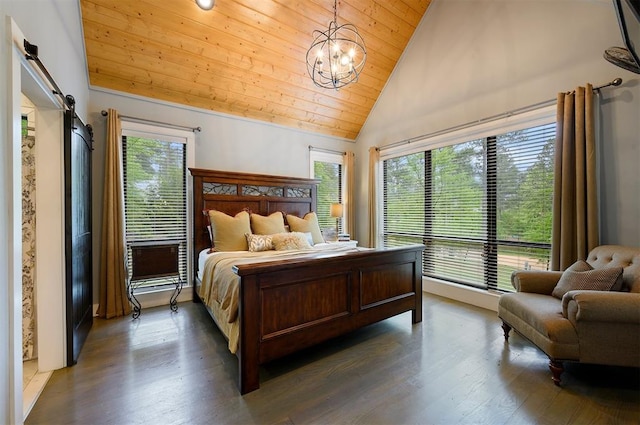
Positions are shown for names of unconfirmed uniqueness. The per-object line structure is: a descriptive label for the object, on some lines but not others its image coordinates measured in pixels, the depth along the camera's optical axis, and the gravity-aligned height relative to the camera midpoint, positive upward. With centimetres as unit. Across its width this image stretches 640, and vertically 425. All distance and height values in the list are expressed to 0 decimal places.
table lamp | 480 +2
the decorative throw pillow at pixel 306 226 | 420 -23
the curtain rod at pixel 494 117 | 262 +118
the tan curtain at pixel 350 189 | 545 +45
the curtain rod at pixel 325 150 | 507 +119
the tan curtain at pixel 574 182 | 261 +28
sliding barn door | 221 -18
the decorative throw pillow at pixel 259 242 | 343 -39
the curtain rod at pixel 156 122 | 337 +120
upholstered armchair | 187 -80
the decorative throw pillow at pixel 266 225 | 383 -19
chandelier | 267 +213
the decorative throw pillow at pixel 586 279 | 208 -56
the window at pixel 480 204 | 317 +8
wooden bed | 193 -76
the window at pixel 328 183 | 526 +58
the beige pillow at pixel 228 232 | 347 -26
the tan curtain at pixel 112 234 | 321 -25
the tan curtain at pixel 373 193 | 503 +34
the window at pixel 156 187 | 353 +35
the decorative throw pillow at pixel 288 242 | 346 -39
